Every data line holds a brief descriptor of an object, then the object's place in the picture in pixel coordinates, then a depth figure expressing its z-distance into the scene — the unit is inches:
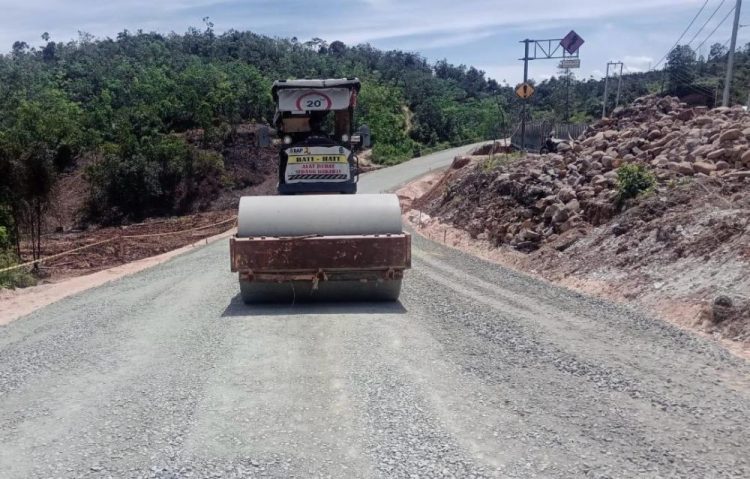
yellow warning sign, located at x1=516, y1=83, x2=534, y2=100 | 1060.5
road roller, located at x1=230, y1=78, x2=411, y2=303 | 366.0
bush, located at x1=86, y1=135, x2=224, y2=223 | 1472.7
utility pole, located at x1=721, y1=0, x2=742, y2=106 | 1116.4
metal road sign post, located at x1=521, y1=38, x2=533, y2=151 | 1128.6
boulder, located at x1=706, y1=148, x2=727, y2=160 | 548.1
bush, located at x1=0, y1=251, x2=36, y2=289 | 626.3
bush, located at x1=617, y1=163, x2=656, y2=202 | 539.2
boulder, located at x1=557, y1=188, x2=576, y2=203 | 624.0
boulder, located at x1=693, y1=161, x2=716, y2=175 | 531.2
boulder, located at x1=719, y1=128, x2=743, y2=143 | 561.0
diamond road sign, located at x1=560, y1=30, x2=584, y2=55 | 1173.7
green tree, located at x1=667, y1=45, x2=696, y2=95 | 2506.6
